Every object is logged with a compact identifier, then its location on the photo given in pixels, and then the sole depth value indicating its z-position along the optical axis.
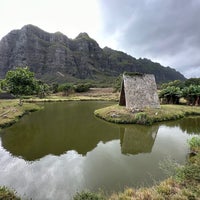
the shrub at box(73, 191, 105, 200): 5.84
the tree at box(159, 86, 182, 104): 33.19
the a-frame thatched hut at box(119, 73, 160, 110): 22.84
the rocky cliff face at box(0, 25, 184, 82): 161.38
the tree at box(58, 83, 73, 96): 69.72
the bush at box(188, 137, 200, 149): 10.37
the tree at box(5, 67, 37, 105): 30.16
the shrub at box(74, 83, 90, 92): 74.94
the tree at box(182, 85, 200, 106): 30.58
